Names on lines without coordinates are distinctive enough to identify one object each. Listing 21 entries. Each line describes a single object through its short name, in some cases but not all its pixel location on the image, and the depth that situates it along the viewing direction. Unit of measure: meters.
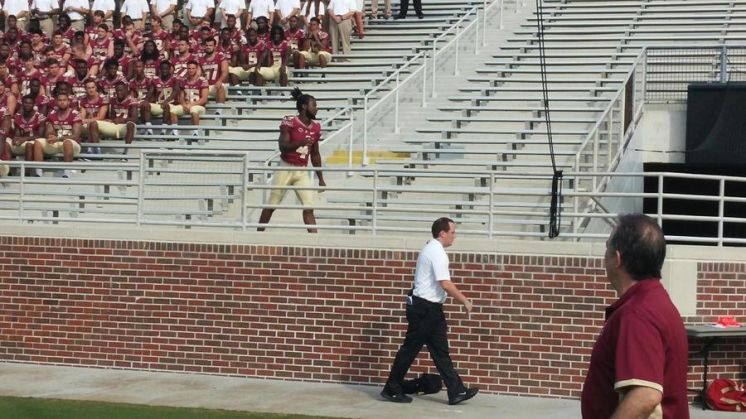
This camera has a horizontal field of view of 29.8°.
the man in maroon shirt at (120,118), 19.27
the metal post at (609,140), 16.15
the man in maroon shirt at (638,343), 4.65
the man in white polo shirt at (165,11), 24.44
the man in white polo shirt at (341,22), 22.98
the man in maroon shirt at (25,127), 18.89
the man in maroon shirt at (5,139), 18.61
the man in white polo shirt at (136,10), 24.63
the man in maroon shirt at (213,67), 21.09
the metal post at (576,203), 13.54
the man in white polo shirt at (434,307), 12.05
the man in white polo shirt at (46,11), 25.05
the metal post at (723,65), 18.23
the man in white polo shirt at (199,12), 24.06
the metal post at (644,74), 18.66
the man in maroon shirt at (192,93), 20.17
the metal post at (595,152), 15.45
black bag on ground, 12.77
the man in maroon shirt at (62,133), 18.48
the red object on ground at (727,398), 12.42
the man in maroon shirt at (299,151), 14.66
